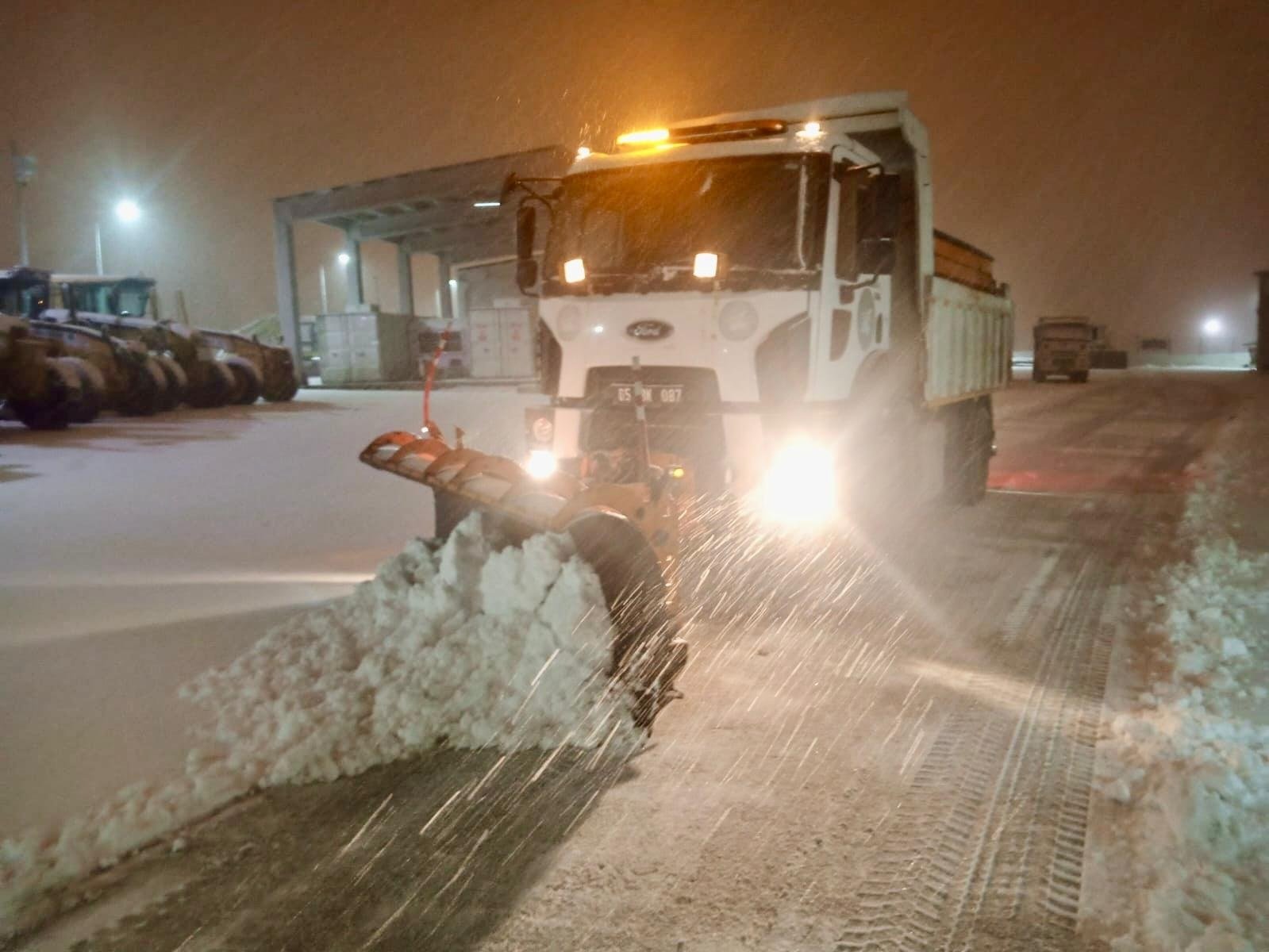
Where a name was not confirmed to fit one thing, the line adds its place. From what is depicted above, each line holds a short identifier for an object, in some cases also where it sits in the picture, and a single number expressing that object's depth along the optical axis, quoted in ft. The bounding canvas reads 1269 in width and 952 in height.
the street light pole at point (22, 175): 96.58
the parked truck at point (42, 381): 51.49
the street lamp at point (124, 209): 121.60
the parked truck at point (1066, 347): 134.72
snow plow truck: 19.83
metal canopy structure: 108.47
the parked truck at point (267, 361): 77.87
